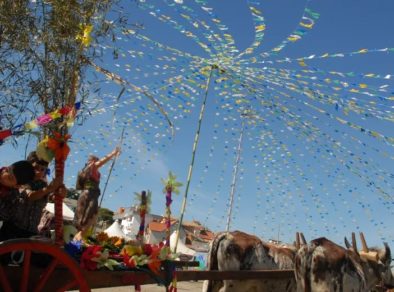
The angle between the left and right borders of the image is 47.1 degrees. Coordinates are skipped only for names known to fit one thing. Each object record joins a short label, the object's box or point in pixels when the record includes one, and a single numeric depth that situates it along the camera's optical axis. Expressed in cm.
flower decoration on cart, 518
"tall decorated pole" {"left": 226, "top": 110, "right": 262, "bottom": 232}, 1073
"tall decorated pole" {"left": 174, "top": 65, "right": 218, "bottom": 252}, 921
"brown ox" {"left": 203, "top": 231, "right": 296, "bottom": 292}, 982
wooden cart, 431
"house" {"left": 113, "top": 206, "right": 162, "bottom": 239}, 6048
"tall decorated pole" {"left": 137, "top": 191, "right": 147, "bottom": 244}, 720
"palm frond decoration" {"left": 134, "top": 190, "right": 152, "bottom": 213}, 795
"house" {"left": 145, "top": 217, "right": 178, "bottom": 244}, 6006
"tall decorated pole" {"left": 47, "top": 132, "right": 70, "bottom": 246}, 497
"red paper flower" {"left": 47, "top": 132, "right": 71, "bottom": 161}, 499
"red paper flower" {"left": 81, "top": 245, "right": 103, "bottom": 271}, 515
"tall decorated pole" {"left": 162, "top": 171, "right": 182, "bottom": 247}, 755
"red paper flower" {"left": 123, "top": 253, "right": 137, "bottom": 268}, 570
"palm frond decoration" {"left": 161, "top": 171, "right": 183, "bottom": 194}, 756
